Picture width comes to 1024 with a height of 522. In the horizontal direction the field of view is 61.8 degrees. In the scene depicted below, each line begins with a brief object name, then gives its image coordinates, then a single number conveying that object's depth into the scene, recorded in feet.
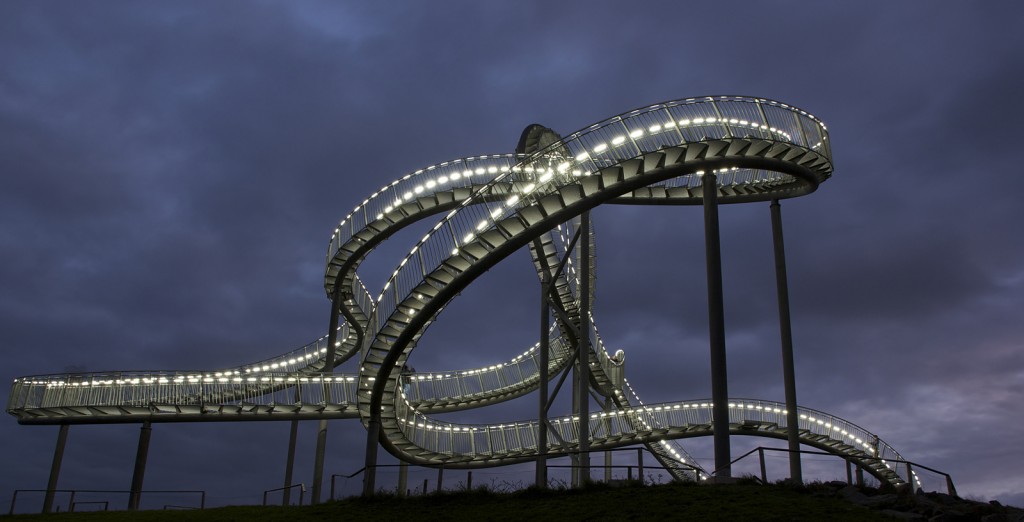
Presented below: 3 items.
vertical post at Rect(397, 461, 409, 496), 84.05
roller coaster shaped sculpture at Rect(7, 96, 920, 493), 70.64
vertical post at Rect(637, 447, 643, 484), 64.80
